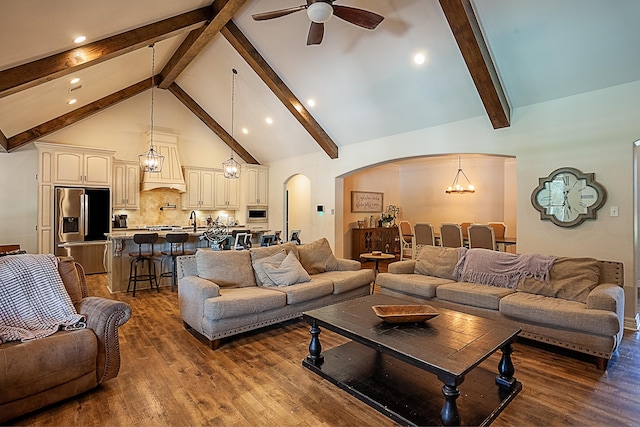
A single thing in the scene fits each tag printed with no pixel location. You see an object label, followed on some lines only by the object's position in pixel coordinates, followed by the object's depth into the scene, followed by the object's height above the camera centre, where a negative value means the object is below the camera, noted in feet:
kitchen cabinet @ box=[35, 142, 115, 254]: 21.24 +2.71
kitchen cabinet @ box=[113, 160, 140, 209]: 24.79 +2.23
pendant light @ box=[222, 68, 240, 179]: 22.26 +3.09
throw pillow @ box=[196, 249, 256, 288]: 12.44 -2.09
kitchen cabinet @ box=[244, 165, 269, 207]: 30.81 +2.74
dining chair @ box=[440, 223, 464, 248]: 20.06 -1.34
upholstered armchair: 6.73 -3.20
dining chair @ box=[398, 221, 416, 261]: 25.68 -1.87
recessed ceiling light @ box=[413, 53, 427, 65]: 14.97 +7.08
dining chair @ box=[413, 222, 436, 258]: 21.17 -1.35
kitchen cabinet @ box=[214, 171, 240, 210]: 30.12 +1.94
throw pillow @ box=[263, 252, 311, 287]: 13.08 -2.35
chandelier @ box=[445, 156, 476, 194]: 27.51 +2.32
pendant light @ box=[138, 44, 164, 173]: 20.36 +3.36
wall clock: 13.61 +0.73
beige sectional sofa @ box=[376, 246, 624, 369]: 9.66 -2.85
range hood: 25.75 +3.57
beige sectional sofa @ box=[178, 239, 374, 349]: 10.94 -2.81
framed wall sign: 30.53 +1.19
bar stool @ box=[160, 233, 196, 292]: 17.85 -2.07
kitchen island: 17.95 -2.46
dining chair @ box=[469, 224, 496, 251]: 18.21 -1.29
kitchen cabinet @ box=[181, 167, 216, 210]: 28.43 +2.23
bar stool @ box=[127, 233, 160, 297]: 17.21 -2.48
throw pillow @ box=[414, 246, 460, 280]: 14.78 -2.18
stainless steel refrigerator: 21.58 -0.71
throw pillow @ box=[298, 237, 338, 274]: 15.52 -2.09
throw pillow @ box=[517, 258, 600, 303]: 11.27 -2.35
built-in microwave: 31.09 -0.02
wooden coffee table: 6.77 -3.92
